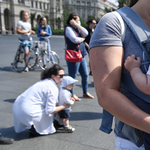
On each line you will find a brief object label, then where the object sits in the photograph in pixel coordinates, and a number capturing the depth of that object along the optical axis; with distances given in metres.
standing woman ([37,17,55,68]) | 8.81
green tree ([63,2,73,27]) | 67.78
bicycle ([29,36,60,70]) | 8.62
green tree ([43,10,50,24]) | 65.00
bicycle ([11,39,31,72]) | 8.46
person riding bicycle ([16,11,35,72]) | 8.45
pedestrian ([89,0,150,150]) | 0.99
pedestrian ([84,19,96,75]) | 7.16
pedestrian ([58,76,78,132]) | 3.49
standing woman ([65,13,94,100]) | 4.92
